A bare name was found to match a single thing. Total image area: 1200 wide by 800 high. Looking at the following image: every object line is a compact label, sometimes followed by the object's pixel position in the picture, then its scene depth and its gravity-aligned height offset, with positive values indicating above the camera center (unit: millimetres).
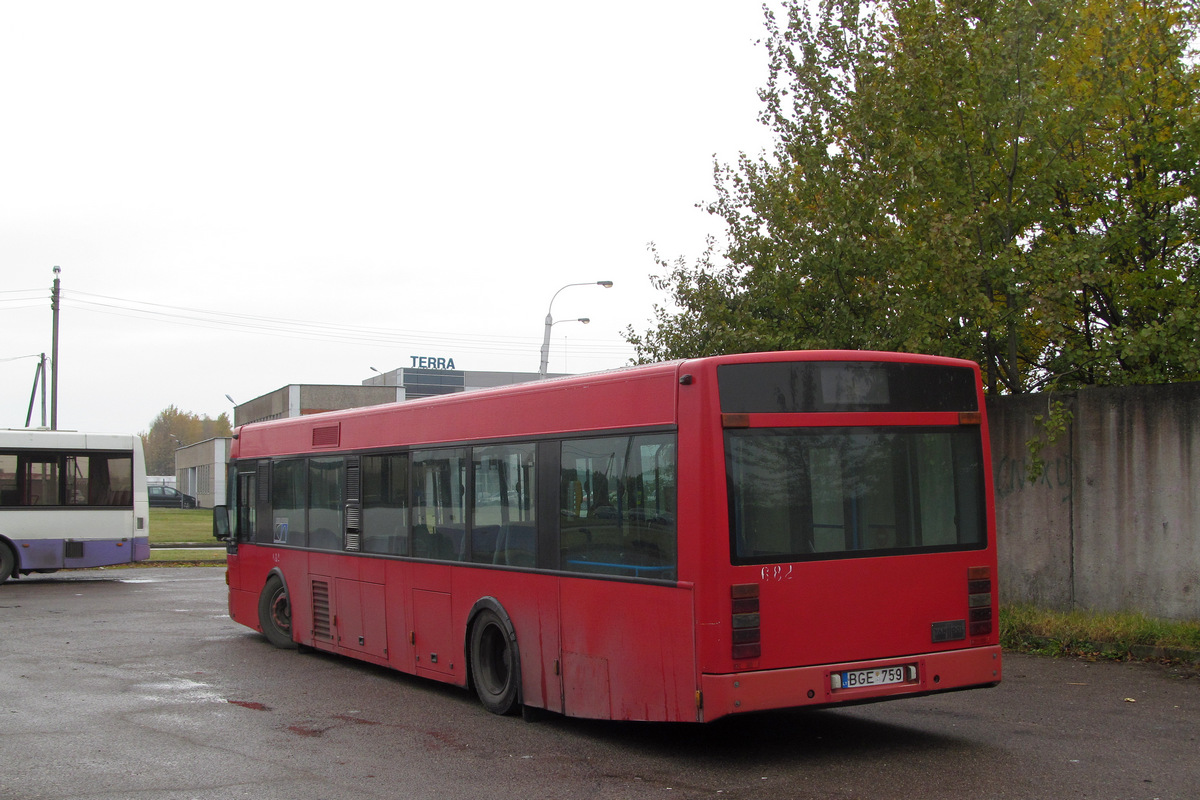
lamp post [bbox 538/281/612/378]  30216 +3618
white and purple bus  22781 -243
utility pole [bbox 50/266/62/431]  42438 +4190
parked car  75919 -686
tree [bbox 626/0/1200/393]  12664 +3036
